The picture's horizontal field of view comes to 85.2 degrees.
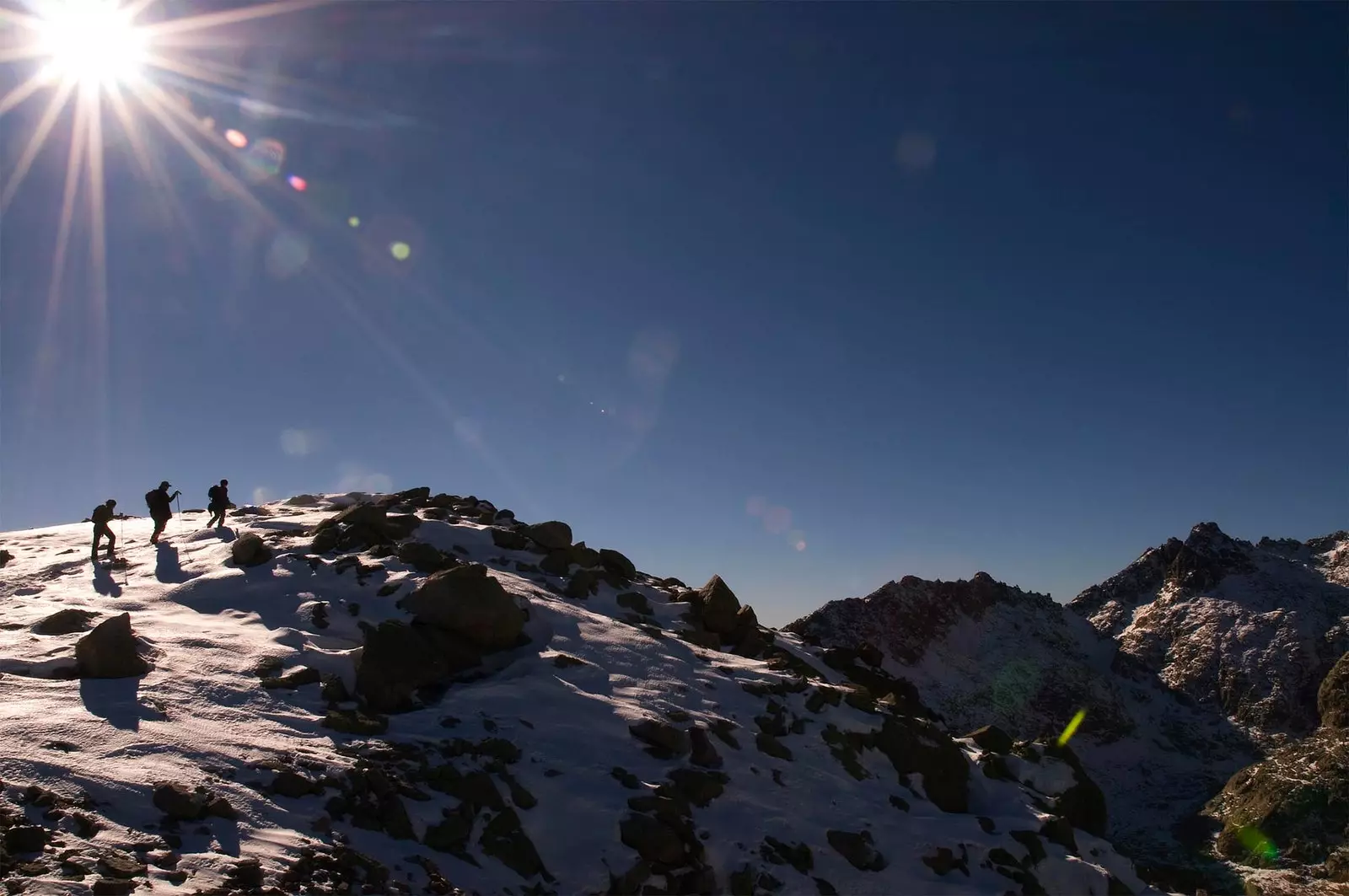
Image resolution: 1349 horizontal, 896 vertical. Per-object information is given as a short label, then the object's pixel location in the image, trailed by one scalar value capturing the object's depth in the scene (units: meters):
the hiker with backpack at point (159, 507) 26.55
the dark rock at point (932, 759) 18.91
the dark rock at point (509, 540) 26.53
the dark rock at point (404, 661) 15.76
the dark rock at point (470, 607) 18.80
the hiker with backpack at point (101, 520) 23.53
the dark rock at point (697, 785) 15.21
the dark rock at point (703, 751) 16.30
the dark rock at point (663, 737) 16.31
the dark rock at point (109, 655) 13.84
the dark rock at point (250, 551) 22.14
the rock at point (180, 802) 10.09
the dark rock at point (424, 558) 22.19
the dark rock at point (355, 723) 14.05
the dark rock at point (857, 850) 14.98
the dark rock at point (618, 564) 28.05
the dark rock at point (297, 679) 15.07
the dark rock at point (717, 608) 25.55
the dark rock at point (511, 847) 12.29
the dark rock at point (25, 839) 8.54
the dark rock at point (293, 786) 11.49
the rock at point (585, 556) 27.05
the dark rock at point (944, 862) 15.38
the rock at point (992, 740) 23.47
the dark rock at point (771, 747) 17.77
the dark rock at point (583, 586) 24.17
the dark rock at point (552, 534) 27.17
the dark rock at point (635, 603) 24.62
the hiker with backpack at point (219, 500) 28.22
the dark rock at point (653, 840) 13.23
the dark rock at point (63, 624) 16.25
